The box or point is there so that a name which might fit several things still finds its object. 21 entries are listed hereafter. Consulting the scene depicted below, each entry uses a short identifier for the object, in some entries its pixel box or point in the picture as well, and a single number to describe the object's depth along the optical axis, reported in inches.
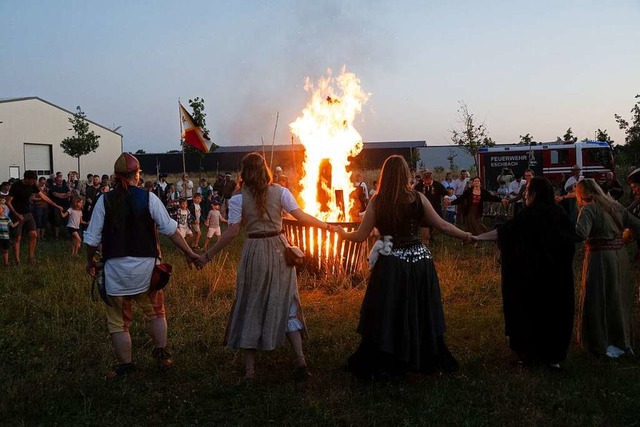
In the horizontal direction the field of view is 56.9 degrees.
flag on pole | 628.3
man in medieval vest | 193.6
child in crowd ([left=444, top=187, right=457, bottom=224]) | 700.0
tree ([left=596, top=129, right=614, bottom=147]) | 1609.3
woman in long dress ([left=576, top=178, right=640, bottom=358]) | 231.5
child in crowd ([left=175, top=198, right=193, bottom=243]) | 527.3
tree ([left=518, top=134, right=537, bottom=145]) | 1630.2
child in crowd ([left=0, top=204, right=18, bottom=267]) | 437.4
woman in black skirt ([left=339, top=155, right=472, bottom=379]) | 193.6
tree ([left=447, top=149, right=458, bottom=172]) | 1574.6
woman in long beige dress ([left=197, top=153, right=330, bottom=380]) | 197.0
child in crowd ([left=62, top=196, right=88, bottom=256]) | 505.7
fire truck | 1083.3
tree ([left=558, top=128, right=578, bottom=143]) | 1711.4
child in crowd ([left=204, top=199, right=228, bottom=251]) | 532.8
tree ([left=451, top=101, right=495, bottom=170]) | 1341.0
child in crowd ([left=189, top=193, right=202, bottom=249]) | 553.3
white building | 1286.9
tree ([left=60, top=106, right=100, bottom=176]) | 1269.7
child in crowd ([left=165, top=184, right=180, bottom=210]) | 767.0
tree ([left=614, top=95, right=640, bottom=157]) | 1237.1
